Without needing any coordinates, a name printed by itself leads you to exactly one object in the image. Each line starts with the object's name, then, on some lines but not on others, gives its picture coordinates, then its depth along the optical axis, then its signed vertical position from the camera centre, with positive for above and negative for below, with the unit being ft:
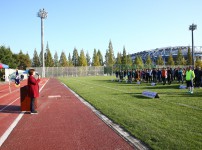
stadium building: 287.89 +37.67
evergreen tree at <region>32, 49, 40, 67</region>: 234.95 +18.01
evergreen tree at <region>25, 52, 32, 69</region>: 188.66 +14.11
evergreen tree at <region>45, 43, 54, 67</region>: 209.89 +16.56
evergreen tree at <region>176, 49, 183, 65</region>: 208.56 +18.48
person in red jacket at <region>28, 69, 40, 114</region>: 23.18 -2.12
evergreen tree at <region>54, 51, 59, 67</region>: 244.68 +19.46
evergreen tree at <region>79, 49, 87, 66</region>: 215.21 +16.64
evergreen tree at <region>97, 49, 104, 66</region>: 236.01 +22.06
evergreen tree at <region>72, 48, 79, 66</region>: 233.17 +22.15
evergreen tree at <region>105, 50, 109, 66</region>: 219.22 +21.35
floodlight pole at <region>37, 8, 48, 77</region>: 150.44 +54.22
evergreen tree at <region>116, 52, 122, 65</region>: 220.52 +18.45
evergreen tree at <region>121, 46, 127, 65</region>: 202.75 +17.50
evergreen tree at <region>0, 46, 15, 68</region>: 126.32 +13.42
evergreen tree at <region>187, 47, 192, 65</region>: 204.57 +16.98
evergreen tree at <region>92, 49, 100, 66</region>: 217.48 +16.48
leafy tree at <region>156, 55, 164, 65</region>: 218.52 +14.33
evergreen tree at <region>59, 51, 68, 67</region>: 221.00 +17.21
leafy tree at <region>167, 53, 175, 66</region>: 210.24 +12.42
